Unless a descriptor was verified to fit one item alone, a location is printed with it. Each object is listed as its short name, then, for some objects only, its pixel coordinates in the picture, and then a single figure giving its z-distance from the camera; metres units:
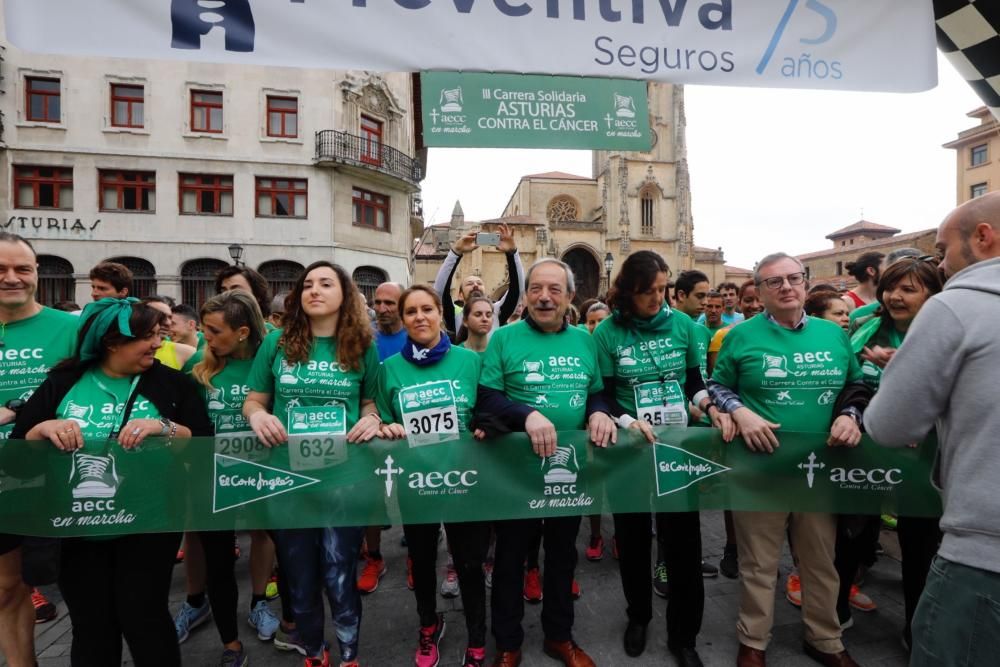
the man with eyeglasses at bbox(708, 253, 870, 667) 2.87
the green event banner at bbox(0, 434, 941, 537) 2.71
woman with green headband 2.37
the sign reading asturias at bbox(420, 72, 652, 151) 2.55
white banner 2.34
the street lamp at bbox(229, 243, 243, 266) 15.17
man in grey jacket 1.52
